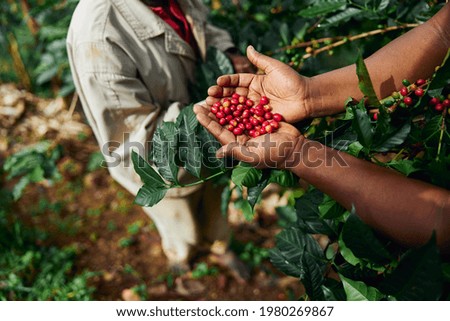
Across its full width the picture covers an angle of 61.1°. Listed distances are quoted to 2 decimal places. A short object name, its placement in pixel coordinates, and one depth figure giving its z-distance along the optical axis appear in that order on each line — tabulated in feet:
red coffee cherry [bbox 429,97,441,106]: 3.60
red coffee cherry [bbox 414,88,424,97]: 3.53
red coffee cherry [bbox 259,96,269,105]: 4.45
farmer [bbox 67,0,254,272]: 4.53
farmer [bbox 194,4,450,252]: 3.00
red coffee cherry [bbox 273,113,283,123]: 4.23
